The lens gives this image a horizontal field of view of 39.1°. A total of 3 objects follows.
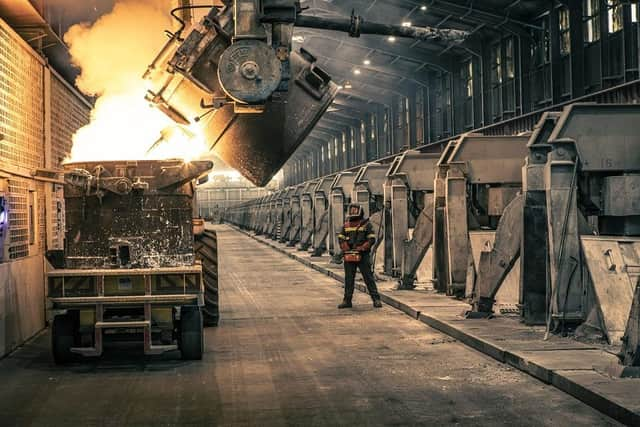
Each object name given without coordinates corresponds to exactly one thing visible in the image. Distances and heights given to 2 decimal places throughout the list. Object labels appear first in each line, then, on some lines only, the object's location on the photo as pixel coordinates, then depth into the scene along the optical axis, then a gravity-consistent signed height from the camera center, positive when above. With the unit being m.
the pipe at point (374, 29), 10.65 +2.33
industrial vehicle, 10.12 -0.44
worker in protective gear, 15.59 -0.48
